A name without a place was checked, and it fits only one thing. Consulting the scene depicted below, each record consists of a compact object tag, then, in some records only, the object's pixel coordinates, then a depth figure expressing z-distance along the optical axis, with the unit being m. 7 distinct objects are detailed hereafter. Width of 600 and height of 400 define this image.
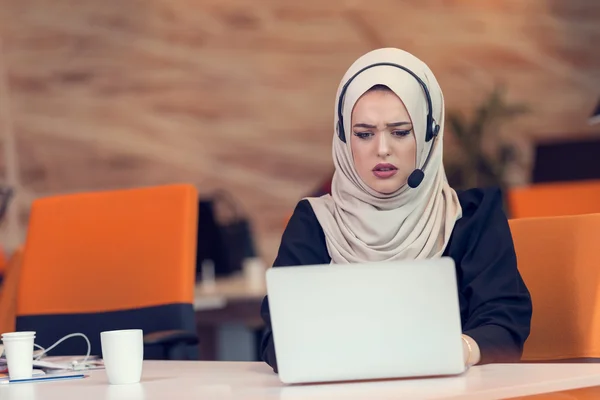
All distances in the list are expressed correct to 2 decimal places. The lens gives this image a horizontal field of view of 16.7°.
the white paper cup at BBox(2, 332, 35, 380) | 4.20
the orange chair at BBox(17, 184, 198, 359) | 5.21
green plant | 12.14
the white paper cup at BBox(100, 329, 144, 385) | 3.99
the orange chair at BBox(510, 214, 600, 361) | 4.30
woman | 4.30
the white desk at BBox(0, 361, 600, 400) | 3.61
